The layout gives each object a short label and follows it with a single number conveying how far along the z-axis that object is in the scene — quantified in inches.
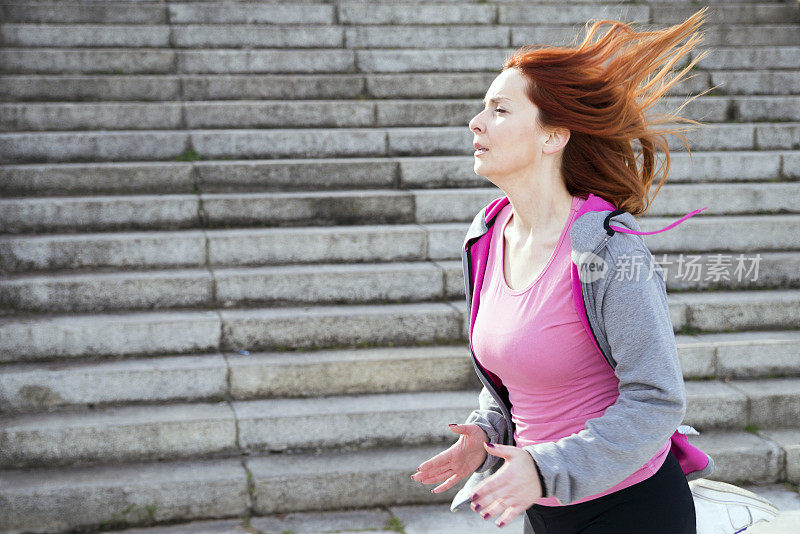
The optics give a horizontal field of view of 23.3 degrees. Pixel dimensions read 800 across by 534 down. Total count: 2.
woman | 165.1
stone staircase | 251.5
